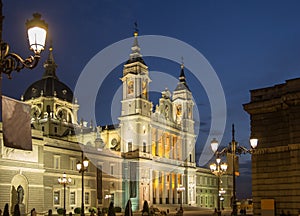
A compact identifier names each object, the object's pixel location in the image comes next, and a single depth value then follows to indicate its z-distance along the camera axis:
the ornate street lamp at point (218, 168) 26.63
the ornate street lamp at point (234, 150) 20.66
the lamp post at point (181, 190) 84.63
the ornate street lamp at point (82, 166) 28.66
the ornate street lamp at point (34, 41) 8.95
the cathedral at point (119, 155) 49.19
